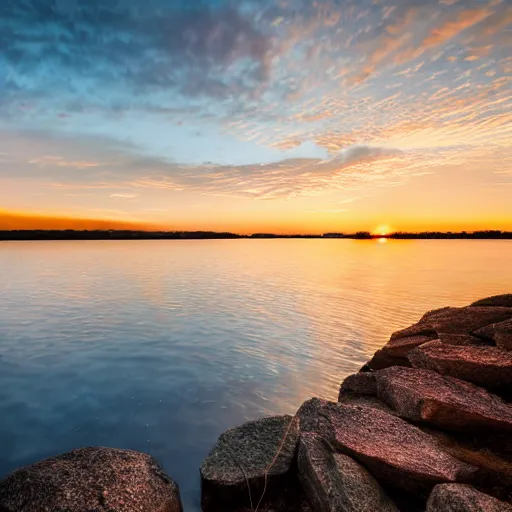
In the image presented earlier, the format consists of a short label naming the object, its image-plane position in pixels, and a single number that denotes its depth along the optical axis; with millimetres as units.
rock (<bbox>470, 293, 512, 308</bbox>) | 11724
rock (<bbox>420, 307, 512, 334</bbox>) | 10359
